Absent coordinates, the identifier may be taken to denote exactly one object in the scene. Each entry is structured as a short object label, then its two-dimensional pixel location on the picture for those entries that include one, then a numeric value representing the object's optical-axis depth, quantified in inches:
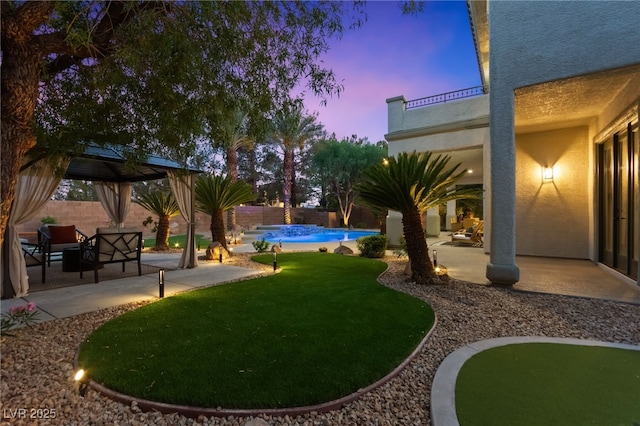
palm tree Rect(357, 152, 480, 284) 235.1
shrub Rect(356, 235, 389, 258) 380.2
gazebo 205.6
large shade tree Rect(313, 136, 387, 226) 991.0
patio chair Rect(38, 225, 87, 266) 309.6
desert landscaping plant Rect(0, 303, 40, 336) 125.2
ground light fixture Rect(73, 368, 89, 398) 96.4
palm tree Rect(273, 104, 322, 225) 956.6
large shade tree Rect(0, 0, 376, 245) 116.6
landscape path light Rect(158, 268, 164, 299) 204.5
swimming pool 758.7
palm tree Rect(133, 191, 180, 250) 454.9
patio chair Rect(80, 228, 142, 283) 249.1
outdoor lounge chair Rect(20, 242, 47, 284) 240.0
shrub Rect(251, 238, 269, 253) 429.1
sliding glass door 224.4
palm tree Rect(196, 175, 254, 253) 397.4
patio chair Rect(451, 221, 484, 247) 498.0
